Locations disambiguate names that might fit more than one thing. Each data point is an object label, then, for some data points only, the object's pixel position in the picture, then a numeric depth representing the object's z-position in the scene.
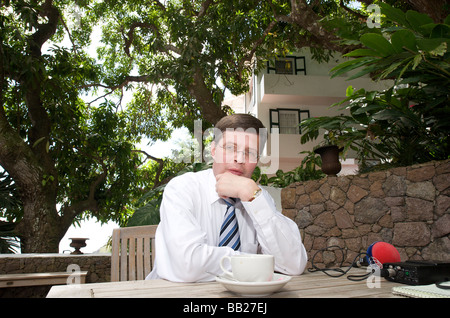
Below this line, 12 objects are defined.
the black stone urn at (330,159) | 4.36
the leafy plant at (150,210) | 3.63
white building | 10.91
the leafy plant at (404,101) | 2.38
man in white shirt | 1.10
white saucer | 0.77
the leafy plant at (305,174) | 5.51
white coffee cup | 0.81
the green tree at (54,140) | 5.29
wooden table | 0.81
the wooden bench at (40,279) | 3.88
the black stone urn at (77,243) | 5.29
